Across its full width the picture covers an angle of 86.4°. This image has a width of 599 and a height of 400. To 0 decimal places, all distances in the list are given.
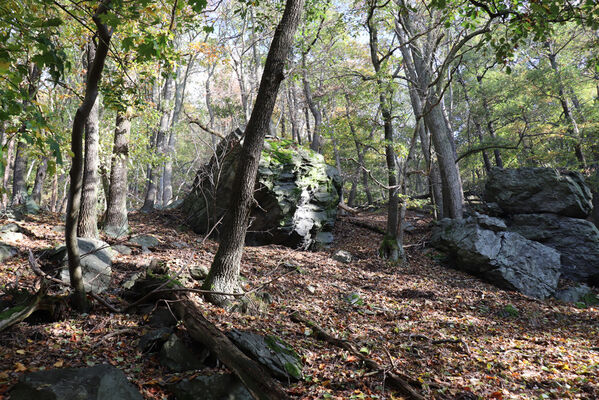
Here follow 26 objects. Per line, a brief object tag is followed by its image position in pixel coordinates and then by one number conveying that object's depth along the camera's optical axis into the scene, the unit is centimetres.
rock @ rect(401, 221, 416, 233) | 1267
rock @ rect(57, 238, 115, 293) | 479
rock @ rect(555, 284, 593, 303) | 774
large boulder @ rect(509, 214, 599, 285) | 905
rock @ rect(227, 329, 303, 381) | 353
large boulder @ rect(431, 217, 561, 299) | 798
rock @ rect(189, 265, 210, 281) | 554
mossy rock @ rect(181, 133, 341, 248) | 918
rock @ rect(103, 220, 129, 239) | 790
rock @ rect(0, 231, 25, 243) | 616
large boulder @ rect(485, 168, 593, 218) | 1037
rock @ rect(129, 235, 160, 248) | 724
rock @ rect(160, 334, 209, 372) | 342
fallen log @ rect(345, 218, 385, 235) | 1235
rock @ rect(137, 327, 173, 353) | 366
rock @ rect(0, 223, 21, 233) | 650
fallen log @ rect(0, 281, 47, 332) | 332
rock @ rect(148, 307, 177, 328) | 407
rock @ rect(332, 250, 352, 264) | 905
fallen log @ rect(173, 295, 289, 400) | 292
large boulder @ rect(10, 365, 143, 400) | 238
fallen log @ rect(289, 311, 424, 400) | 351
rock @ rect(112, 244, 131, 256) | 667
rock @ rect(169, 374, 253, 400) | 294
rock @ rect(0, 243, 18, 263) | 544
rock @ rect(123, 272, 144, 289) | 505
